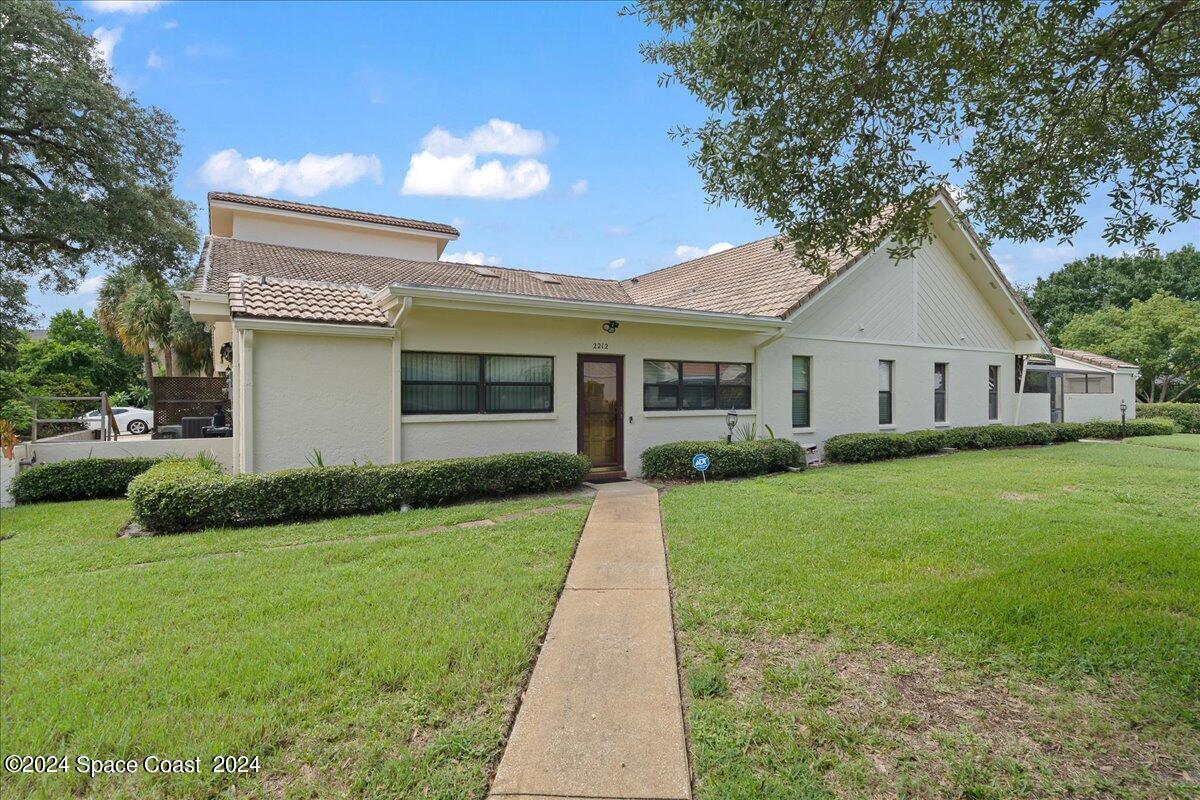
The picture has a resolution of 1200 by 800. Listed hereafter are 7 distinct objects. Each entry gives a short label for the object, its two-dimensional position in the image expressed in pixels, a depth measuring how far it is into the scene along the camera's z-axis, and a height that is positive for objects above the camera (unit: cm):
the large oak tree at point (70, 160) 1108 +552
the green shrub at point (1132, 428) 1896 -113
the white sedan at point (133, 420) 2212 -78
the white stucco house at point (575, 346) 842 +106
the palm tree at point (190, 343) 2372 +259
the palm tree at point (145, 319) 2516 +381
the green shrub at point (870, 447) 1274 -115
